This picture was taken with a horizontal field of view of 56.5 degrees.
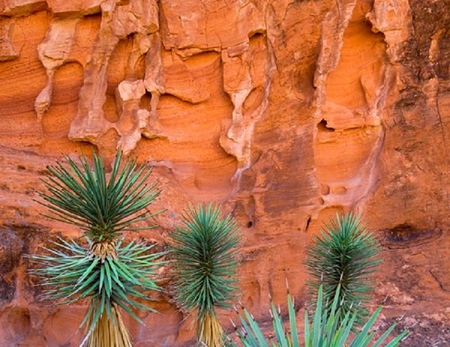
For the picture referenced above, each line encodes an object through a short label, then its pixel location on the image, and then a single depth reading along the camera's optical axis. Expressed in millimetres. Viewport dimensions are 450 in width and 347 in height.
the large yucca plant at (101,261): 4828
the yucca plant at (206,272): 6812
